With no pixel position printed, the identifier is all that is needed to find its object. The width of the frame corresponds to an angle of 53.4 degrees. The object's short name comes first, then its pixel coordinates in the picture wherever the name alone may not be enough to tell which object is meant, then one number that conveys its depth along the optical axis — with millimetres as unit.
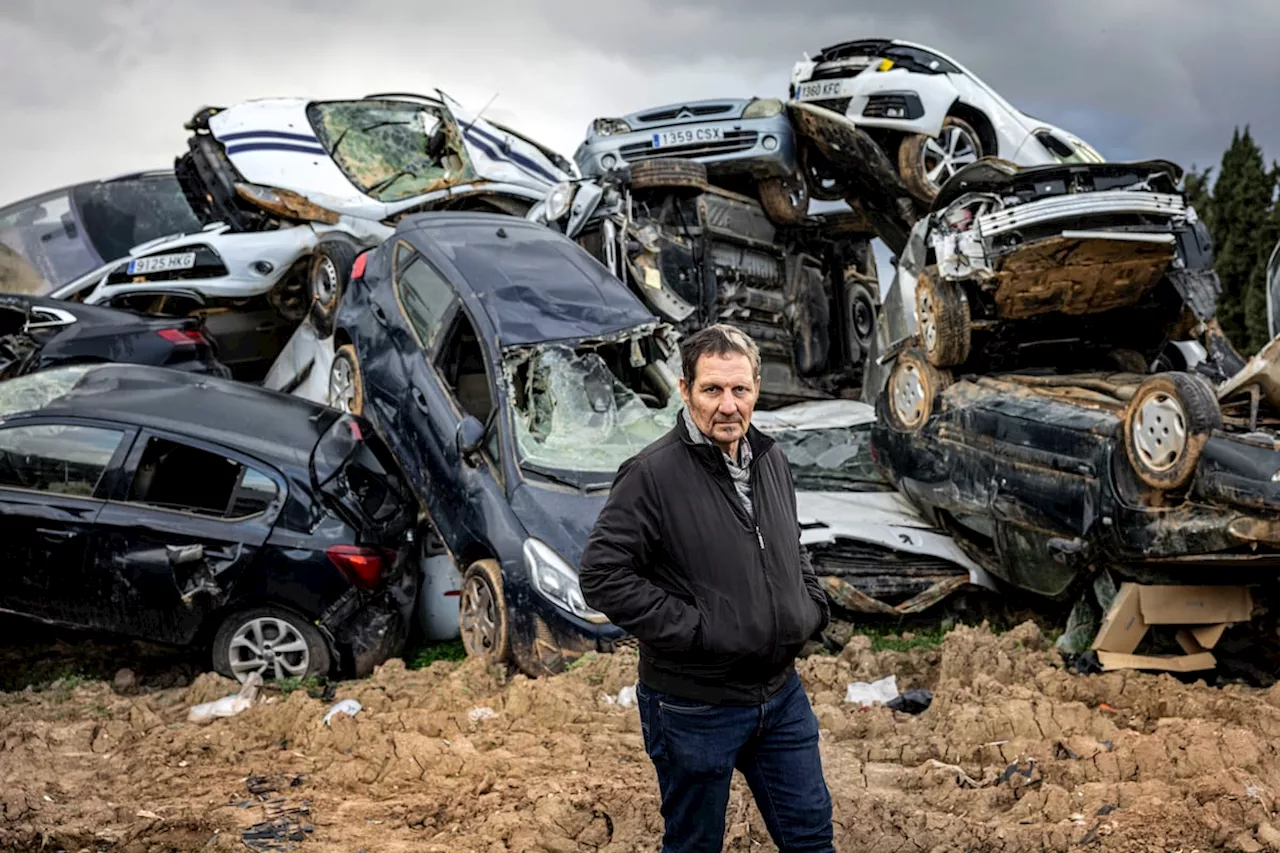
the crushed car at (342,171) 10328
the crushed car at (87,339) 9094
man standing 3031
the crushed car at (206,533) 6746
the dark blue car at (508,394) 6441
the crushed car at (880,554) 7465
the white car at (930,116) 10500
